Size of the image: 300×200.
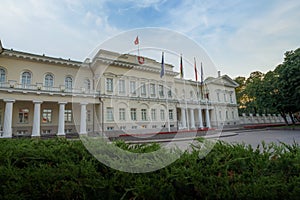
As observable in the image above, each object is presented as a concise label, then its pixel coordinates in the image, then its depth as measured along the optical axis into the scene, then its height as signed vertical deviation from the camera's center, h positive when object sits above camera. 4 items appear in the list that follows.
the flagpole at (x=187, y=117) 28.22 +0.91
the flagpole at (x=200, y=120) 29.25 +0.34
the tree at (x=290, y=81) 19.80 +4.43
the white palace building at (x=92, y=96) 17.60 +3.37
